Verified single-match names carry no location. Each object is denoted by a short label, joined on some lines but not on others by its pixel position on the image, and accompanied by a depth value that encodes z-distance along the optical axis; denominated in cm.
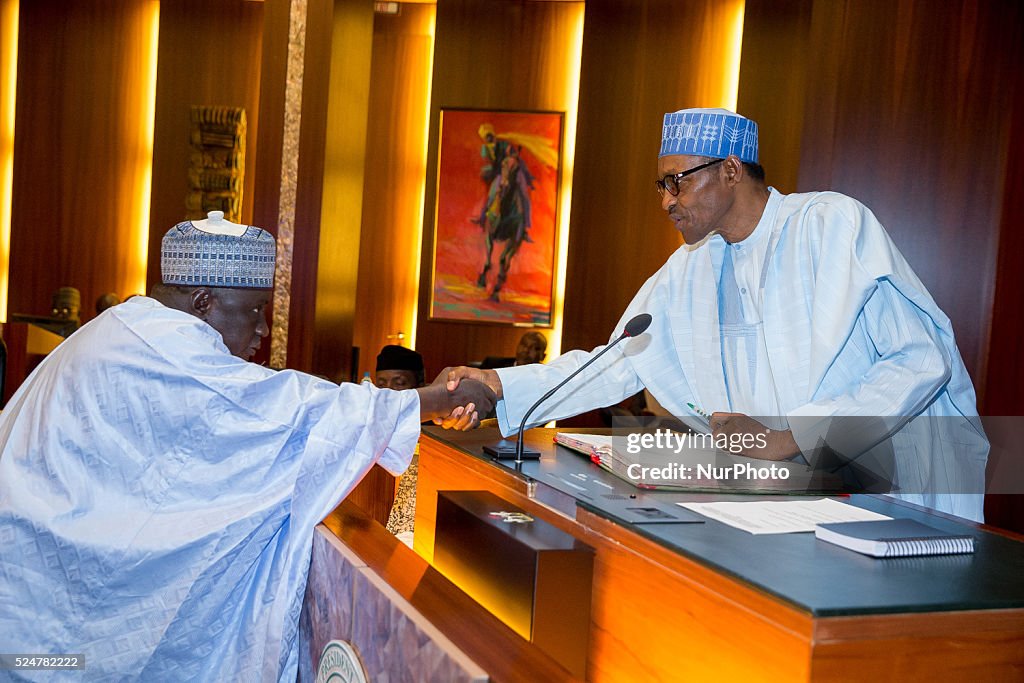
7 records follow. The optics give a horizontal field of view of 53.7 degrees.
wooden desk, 133
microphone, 237
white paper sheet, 176
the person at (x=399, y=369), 606
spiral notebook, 159
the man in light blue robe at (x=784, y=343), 242
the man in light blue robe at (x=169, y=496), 214
